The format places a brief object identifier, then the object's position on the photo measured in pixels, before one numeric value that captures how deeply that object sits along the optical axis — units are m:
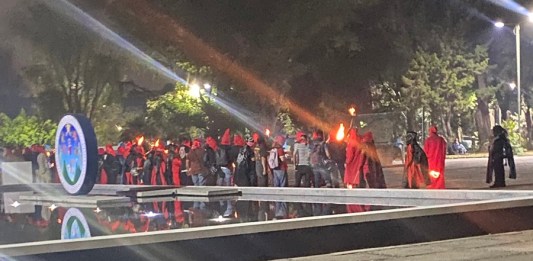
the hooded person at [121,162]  26.06
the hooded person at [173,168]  24.28
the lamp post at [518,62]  45.47
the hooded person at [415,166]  18.72
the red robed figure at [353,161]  20.27
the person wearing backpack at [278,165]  22.50
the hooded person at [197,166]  23.16
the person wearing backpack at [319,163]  21.55
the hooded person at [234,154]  23.58
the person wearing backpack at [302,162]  21.62
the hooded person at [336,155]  22.27
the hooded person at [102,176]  26.58
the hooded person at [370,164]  20.09
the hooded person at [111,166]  26.51
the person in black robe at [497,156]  21.95
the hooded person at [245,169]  22.97
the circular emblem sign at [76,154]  17.08
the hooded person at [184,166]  24.24
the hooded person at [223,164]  23.38
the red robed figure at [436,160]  19.19
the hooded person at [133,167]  25.61
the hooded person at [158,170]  24.73
